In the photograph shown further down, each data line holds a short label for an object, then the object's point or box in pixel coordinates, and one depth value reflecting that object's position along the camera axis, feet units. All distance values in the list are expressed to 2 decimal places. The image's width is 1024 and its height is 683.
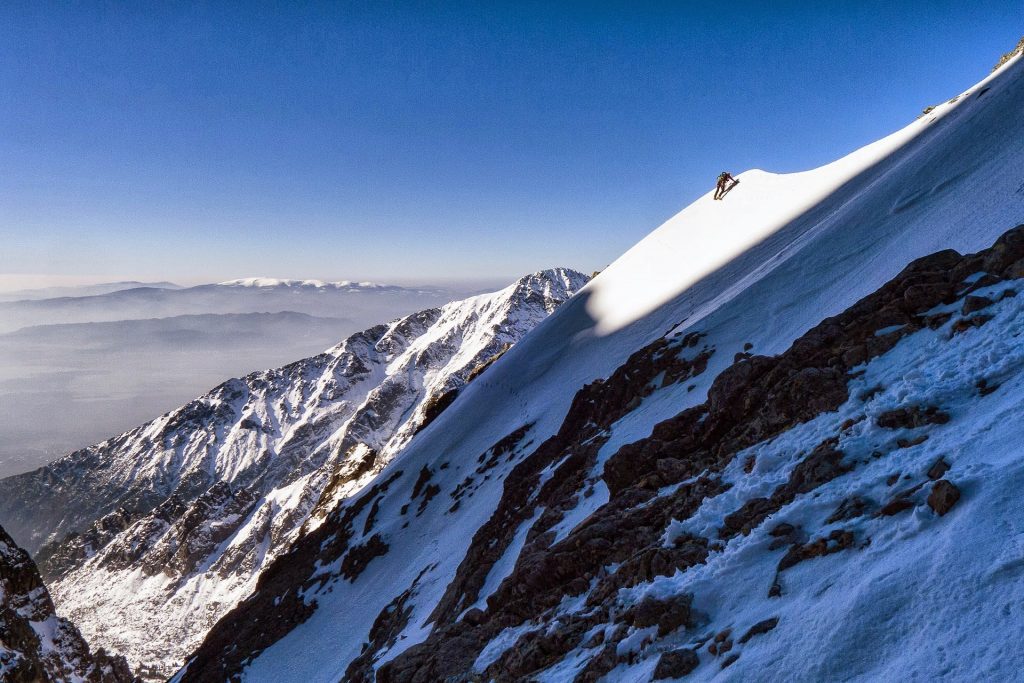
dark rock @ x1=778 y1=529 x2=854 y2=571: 24.82
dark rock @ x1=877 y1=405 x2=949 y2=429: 30.07
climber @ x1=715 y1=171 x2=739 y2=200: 219.61
